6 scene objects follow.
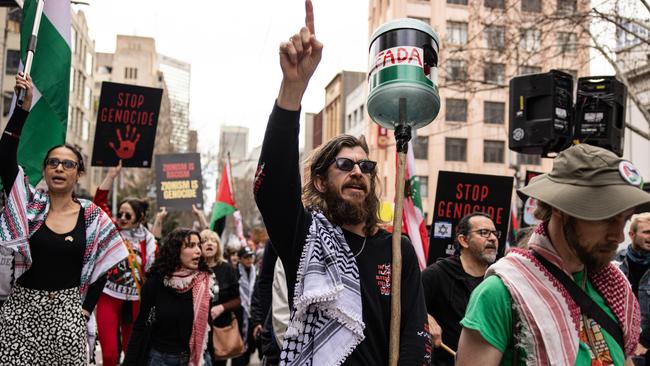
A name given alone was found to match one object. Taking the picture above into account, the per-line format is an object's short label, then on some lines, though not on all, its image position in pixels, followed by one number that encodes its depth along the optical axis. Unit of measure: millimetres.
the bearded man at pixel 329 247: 2631
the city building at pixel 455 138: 47866
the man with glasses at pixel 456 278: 5309
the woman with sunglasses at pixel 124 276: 6488
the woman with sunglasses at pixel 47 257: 4246
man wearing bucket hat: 2215
